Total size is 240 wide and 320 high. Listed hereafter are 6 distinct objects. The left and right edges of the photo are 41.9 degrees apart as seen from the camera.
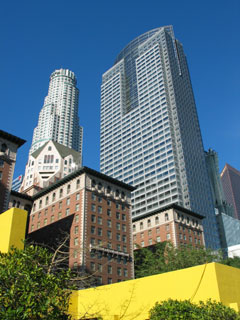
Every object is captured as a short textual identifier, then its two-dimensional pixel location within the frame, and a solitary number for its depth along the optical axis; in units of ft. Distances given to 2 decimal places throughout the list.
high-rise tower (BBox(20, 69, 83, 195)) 430.20
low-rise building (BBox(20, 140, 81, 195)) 430.12
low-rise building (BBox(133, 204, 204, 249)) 279.08
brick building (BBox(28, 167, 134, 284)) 201.67
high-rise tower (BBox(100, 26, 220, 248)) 467.93
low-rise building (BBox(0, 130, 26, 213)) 184.96
